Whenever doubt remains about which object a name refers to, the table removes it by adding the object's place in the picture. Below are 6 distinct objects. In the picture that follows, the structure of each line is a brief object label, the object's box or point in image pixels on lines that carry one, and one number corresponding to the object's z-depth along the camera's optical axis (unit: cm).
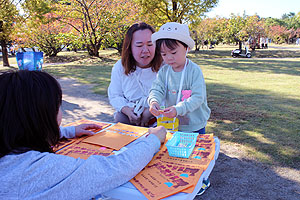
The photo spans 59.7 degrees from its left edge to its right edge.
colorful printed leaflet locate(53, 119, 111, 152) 161
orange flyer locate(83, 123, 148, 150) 163
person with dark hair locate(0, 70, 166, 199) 97
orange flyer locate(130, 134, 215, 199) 112
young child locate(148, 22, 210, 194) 207
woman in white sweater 255
